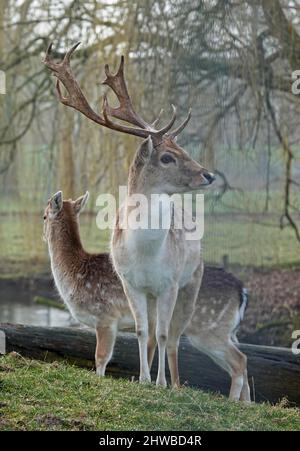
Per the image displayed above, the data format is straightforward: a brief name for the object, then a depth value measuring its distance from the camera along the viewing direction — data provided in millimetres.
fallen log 6961
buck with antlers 6145
